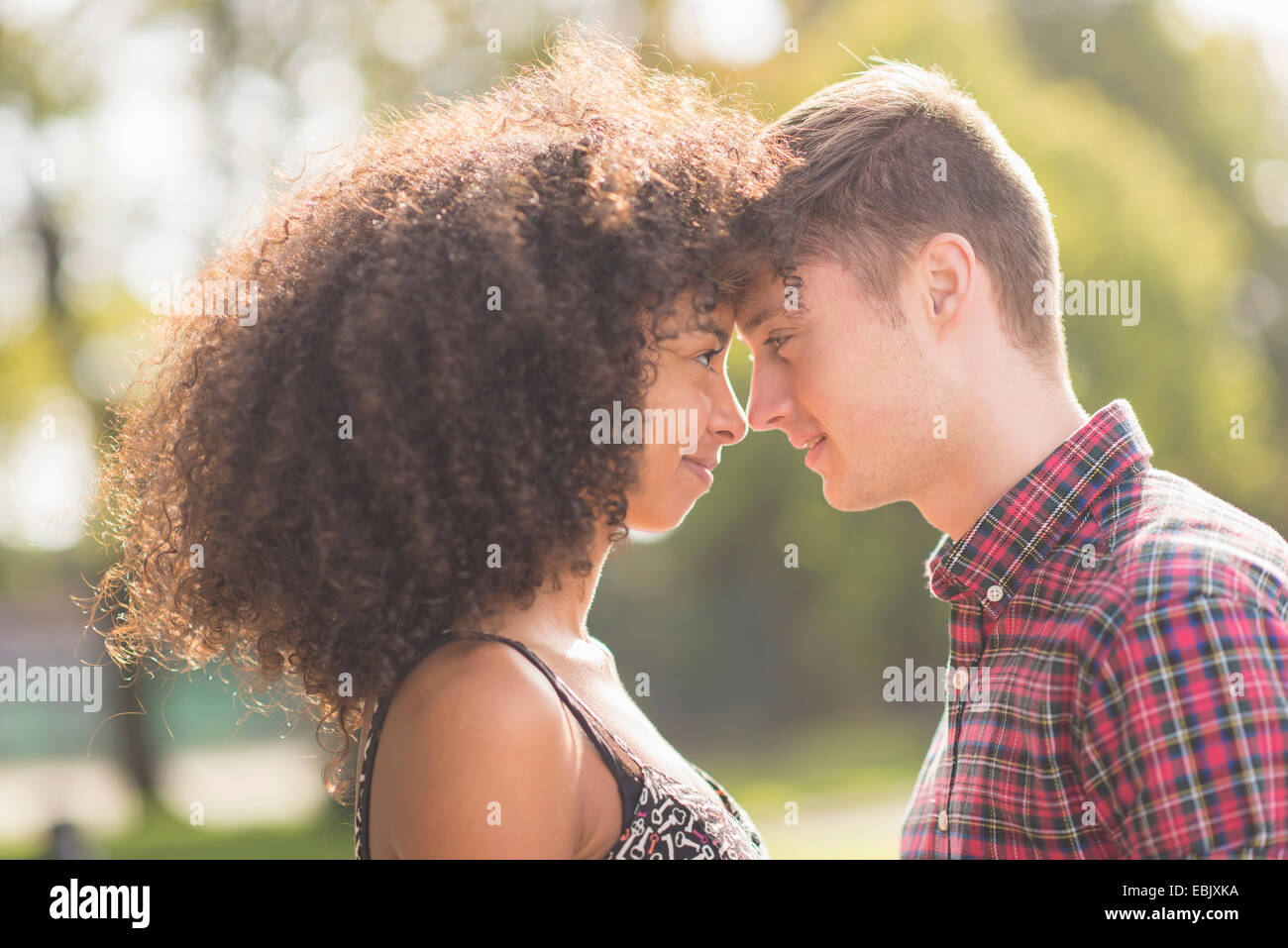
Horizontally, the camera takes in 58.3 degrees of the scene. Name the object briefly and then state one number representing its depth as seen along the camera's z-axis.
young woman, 2.16
